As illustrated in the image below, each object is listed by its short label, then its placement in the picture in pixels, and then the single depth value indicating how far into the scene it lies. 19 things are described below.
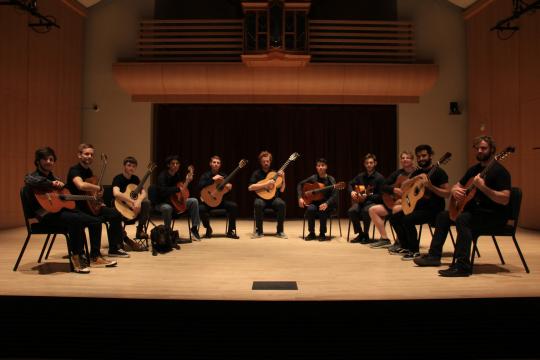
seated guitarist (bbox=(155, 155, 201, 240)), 5.95
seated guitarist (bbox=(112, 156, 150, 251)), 5.28
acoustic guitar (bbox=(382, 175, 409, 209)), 5.69
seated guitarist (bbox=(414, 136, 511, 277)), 3.92
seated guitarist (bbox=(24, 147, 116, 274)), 3.99
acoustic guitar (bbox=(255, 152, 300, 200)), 6.91
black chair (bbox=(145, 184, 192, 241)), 6.10
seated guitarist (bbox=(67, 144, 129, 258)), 4.39
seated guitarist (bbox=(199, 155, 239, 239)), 6.64
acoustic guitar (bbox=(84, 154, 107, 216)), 4.53
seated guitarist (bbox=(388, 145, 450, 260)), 4.73
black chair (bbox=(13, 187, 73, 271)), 4.03
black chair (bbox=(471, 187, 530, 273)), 4.07
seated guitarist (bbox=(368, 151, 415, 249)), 5.61
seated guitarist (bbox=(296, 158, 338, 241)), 6.58
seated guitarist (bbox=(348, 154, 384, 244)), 6.21
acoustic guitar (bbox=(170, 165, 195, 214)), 6.13
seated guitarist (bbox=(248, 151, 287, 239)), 6.86
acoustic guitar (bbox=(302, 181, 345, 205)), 6.62
